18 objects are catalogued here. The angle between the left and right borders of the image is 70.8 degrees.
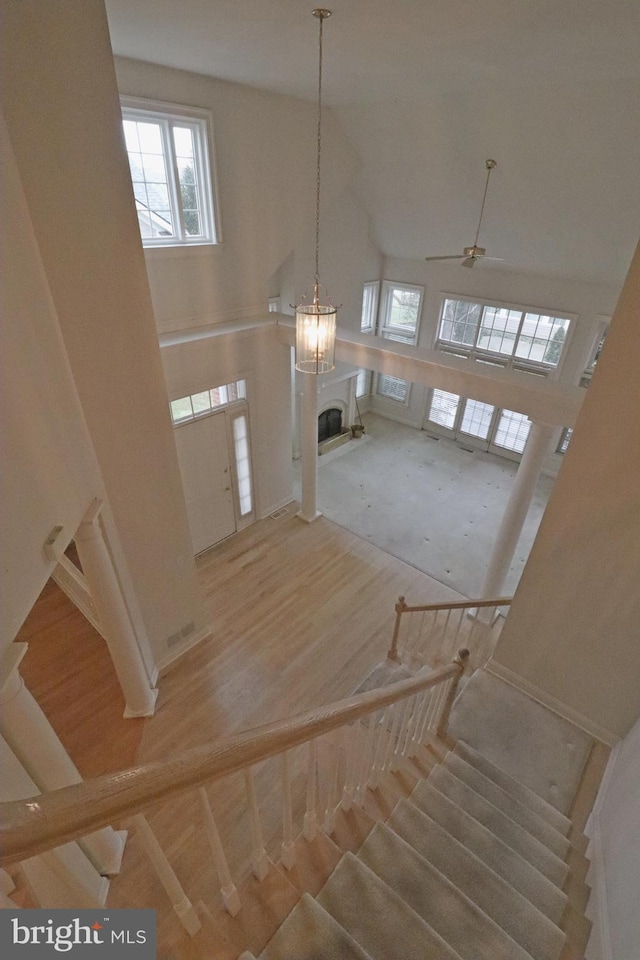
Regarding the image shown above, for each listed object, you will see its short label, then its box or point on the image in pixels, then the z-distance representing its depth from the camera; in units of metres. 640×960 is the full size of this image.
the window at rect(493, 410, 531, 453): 8.56
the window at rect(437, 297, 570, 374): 7.76
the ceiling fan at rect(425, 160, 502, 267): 4.46
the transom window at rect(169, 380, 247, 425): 5.13
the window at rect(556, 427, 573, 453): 8.25
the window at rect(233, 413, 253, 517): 5.85
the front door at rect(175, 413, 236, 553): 5.37
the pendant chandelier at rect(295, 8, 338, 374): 3.96
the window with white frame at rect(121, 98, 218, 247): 4.31
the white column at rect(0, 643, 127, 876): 2.05
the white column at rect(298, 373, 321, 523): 5.79
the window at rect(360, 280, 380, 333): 9.02
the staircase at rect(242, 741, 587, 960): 1.62
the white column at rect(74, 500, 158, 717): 3.00
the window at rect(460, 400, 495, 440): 8.98
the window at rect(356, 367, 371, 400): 9.95
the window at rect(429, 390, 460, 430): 9.34
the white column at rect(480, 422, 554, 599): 4.12
